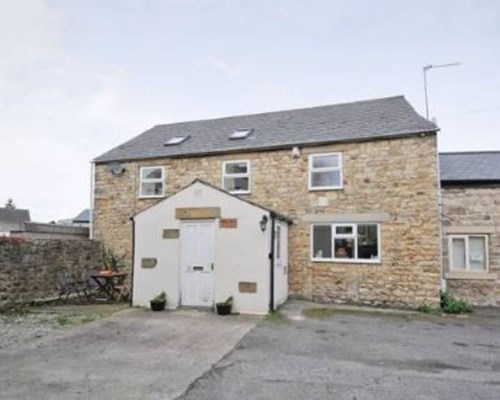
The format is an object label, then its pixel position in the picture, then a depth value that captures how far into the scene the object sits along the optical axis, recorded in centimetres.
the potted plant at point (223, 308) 1107
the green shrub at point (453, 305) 1207
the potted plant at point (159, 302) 1170
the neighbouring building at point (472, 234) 1391
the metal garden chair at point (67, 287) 1384
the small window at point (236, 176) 1500
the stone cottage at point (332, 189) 1255
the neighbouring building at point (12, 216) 4208
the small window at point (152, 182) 1619
